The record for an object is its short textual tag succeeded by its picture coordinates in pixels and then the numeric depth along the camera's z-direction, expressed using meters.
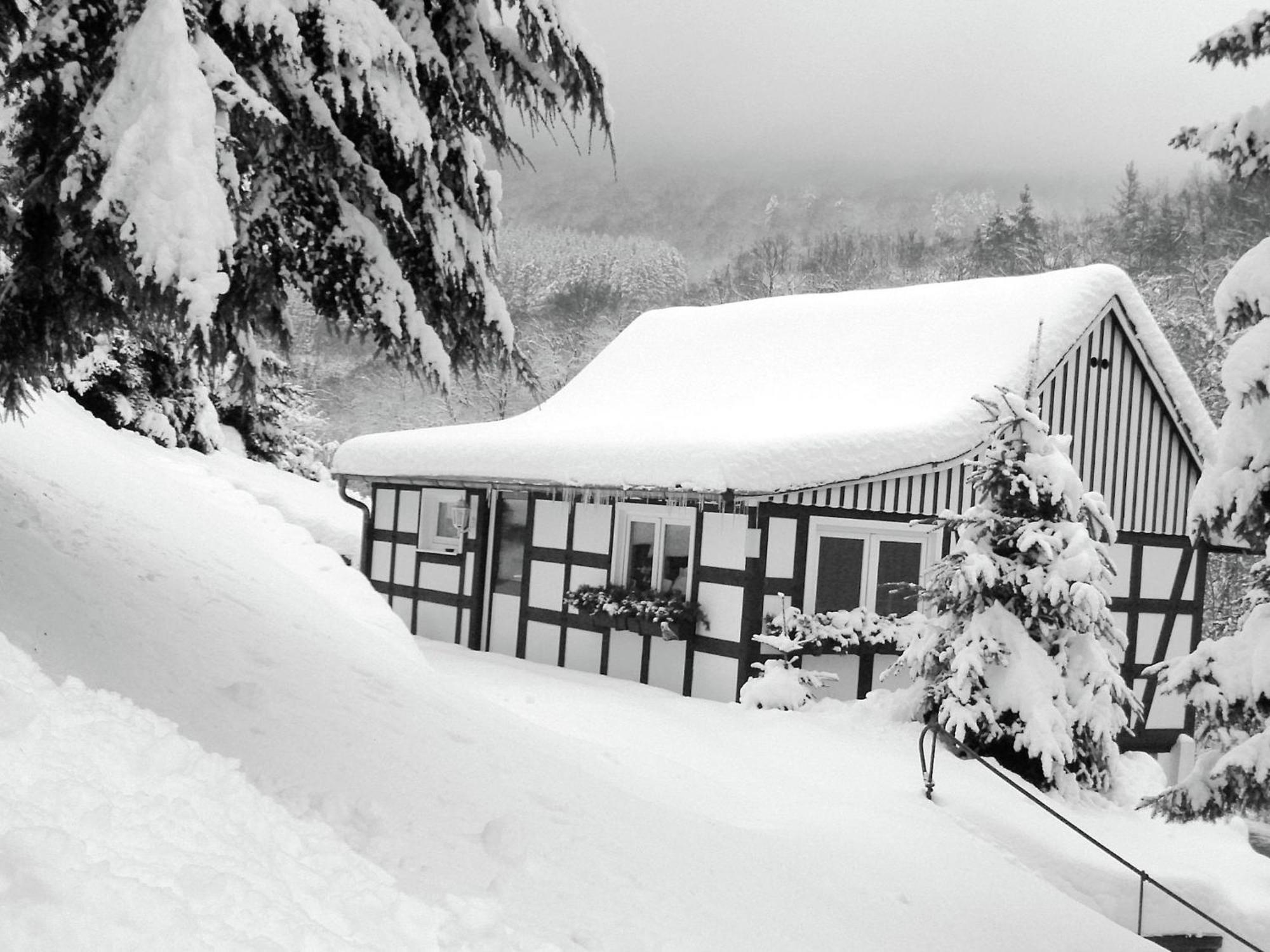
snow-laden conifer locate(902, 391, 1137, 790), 9.24
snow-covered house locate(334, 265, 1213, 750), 11.38
